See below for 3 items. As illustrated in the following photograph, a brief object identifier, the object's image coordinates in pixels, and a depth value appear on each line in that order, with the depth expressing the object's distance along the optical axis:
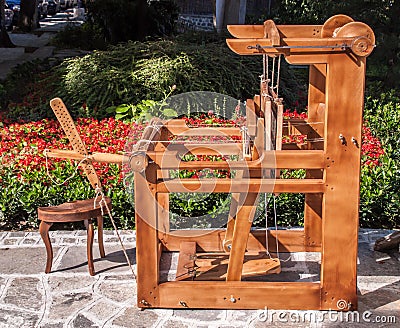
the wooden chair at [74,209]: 4.07
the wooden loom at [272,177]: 3.47
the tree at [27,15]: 23.43
